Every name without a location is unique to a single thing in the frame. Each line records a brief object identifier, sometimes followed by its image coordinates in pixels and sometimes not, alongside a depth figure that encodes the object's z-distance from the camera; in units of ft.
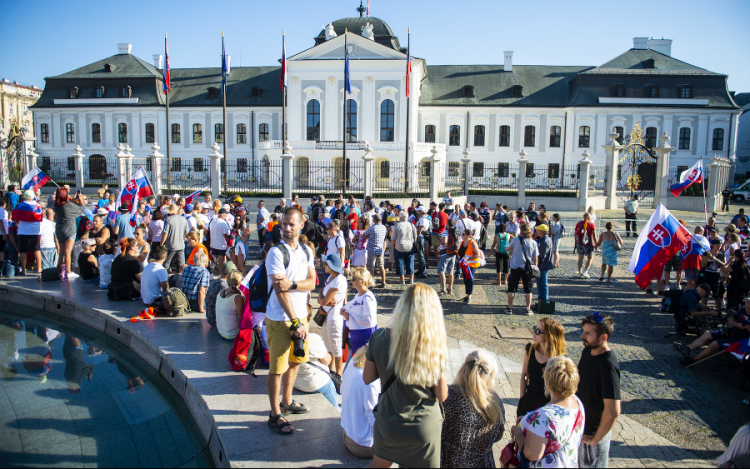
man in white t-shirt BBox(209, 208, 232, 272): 36.50
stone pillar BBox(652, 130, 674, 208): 85.81
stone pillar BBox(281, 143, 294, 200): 73.41
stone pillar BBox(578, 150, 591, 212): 84.79
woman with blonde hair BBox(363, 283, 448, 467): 10.38
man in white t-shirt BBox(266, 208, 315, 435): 14.35
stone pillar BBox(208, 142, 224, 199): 75.72
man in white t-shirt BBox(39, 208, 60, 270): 34.64
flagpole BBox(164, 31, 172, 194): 91.97
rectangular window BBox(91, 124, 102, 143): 145.89
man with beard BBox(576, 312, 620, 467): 12.87
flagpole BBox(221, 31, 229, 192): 93.12
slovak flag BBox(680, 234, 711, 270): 30.73
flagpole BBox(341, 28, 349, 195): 80.69
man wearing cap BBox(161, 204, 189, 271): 35.01
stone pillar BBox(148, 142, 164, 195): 79.10
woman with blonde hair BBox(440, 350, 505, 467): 11.75
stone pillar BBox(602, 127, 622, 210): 87.40
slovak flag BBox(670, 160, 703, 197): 48.29
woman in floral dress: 11.00
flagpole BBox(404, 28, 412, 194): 79.69
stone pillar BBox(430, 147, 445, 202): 79.15
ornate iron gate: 93.46
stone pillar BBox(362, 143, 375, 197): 74.95
